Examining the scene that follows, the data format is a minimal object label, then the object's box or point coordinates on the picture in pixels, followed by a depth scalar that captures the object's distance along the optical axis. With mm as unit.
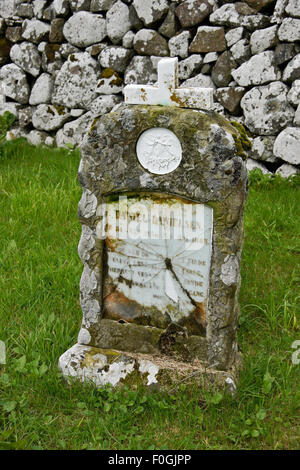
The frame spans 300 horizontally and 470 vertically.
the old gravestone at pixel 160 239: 2396
